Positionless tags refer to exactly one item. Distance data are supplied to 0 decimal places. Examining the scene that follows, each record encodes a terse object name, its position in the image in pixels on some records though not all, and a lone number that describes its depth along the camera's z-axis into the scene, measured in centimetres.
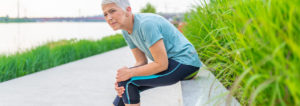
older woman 168
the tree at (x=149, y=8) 2227
